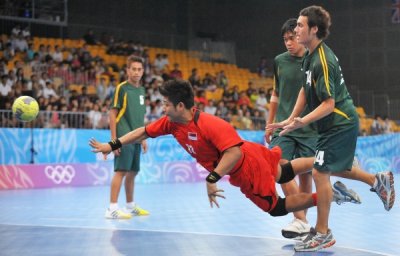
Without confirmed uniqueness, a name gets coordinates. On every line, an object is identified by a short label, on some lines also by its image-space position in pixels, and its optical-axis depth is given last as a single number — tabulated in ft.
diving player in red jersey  17.80
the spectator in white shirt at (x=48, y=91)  57.17
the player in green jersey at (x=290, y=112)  21.35
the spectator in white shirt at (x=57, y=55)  67.36
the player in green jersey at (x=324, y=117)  18.24
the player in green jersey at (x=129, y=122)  28.68
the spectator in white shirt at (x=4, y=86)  55.26
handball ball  31.22
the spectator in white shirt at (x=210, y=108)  65.26
